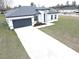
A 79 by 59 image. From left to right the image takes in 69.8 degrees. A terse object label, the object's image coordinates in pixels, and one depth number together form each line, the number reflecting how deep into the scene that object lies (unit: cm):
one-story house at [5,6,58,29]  976
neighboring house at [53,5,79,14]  3206
